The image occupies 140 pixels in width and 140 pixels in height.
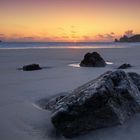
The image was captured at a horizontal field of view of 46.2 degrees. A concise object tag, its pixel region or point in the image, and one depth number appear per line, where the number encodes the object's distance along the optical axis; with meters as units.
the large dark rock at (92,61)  6.74
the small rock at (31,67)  6.09
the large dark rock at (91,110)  2.26
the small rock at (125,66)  6.24
